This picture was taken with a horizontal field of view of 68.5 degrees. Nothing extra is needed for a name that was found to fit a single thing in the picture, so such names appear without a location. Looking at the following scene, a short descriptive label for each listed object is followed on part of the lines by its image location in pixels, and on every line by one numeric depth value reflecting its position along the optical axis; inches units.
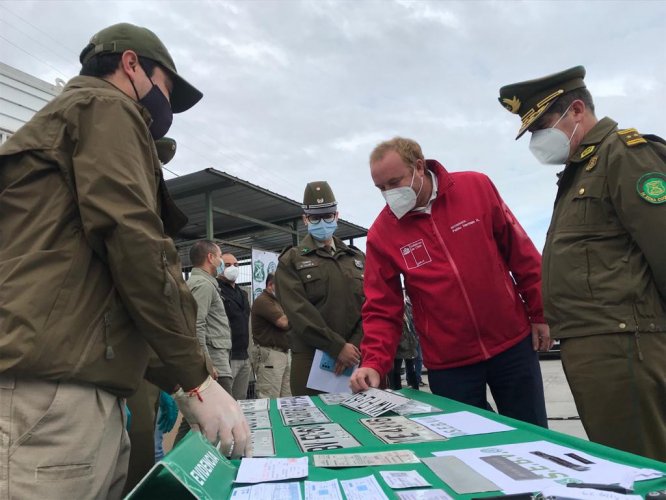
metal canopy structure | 299.3
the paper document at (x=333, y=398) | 82.9
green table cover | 36.3
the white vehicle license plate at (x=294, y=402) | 82.7
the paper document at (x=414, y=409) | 69.4
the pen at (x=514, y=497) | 33.9
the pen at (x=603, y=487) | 34.5
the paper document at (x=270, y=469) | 41.8
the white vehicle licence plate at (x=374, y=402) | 71.2
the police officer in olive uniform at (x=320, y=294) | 115.6
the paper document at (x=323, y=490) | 37.3
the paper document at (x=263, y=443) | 51.6
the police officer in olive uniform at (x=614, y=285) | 62.4
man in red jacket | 82.6
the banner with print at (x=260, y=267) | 296.4
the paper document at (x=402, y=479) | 38.8
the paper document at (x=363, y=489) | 36.9
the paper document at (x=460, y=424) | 55.9
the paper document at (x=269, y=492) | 37.8
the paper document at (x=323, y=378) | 113.3
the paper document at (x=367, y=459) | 45.4
